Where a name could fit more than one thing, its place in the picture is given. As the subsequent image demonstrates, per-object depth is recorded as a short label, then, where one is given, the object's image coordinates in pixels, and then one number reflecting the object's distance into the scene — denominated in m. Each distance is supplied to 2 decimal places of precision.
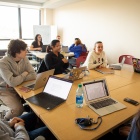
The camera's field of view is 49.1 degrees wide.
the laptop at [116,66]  2.92
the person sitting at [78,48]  4.78
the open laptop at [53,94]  1.47
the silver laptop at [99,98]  1.40
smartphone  1.52
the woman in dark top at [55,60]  2.67
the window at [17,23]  6.79
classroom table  1.07
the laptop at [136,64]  2.64
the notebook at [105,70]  2.62
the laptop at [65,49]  5.15
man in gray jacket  1.83
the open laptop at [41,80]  1.70
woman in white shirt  2.90
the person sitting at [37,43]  5.79
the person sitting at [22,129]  1.11
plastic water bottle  1.42
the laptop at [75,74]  2.08
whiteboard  6.99
